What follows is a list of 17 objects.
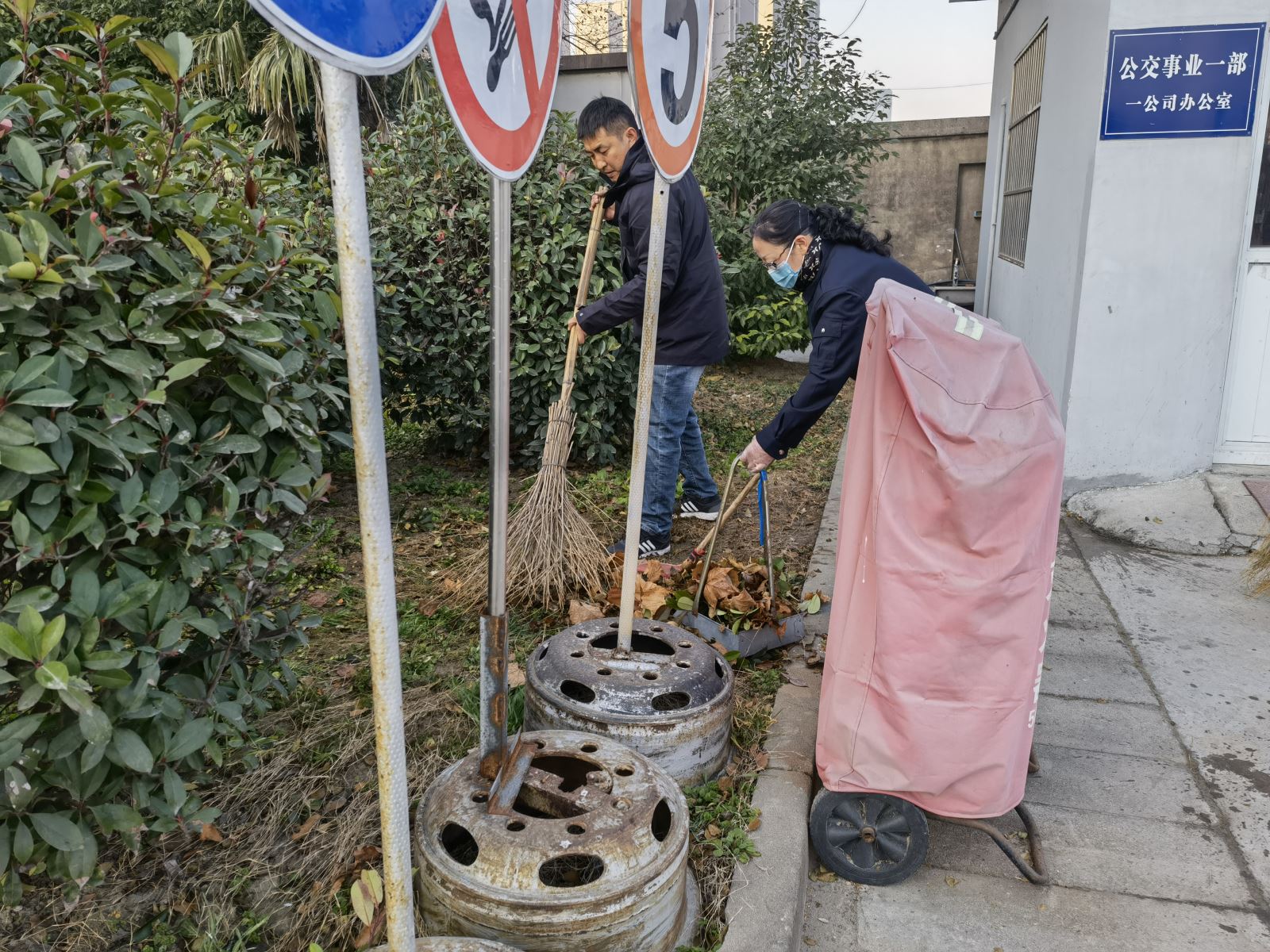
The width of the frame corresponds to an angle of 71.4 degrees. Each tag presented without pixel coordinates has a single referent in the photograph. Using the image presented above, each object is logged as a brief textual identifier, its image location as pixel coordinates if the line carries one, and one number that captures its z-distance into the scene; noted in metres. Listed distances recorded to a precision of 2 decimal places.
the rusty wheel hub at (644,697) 2.50
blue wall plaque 4.75
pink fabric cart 2.17
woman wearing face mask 3.10
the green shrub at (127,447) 1.48
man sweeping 3.97
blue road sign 1.06
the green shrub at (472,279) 5.14
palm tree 10.59
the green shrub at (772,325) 8.58
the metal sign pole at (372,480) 1.21
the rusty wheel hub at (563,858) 1.78
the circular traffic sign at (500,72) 1.48
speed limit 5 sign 2.31
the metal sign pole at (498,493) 1.78
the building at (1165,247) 4.81
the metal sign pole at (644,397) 2.66
